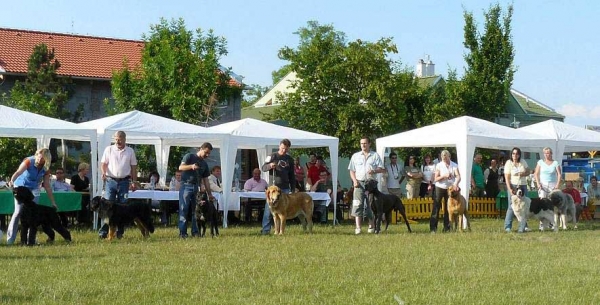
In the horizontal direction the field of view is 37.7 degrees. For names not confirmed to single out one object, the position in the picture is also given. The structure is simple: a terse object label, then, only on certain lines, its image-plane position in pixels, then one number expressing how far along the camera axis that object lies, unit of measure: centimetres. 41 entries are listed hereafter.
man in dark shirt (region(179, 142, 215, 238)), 1310
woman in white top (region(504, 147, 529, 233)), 1520
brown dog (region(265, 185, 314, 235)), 1367
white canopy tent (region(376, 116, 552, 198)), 1719
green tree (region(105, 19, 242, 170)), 3106
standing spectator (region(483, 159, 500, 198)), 2112
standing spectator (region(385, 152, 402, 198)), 1939
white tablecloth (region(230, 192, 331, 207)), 1692
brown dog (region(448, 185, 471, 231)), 1455
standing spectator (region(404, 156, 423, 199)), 2061
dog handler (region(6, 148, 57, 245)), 1195
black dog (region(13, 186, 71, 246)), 1184
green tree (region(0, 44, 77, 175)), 2619
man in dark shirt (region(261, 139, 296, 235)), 1379
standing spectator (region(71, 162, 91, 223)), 1684
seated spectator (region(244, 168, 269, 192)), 1847
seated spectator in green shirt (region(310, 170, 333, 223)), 1828
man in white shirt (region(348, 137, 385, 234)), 1416
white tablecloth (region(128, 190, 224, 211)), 1647
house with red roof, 3434
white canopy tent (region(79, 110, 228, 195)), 1561
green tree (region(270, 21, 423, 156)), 2967
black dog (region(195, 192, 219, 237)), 1337
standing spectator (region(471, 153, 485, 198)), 2072
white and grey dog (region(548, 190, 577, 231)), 1533
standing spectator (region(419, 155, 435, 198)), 2045
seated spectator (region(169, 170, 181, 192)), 1839
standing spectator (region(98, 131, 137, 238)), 1291
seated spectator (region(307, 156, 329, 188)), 1981
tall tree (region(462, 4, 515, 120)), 2831
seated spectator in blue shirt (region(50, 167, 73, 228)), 1639
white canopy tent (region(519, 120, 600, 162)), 1945
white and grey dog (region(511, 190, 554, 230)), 1477
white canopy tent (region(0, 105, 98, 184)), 1475
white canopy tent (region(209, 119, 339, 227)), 1733
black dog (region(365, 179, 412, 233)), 1419
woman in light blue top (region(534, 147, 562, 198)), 1555
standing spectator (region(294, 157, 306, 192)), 1973
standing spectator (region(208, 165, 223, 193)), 1763
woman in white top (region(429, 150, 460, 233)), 1467
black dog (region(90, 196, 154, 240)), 1263
